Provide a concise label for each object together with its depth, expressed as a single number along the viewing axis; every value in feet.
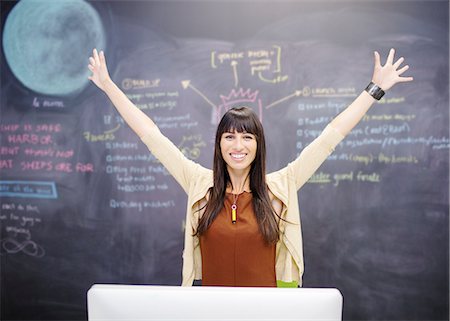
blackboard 9.45
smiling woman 5.00
